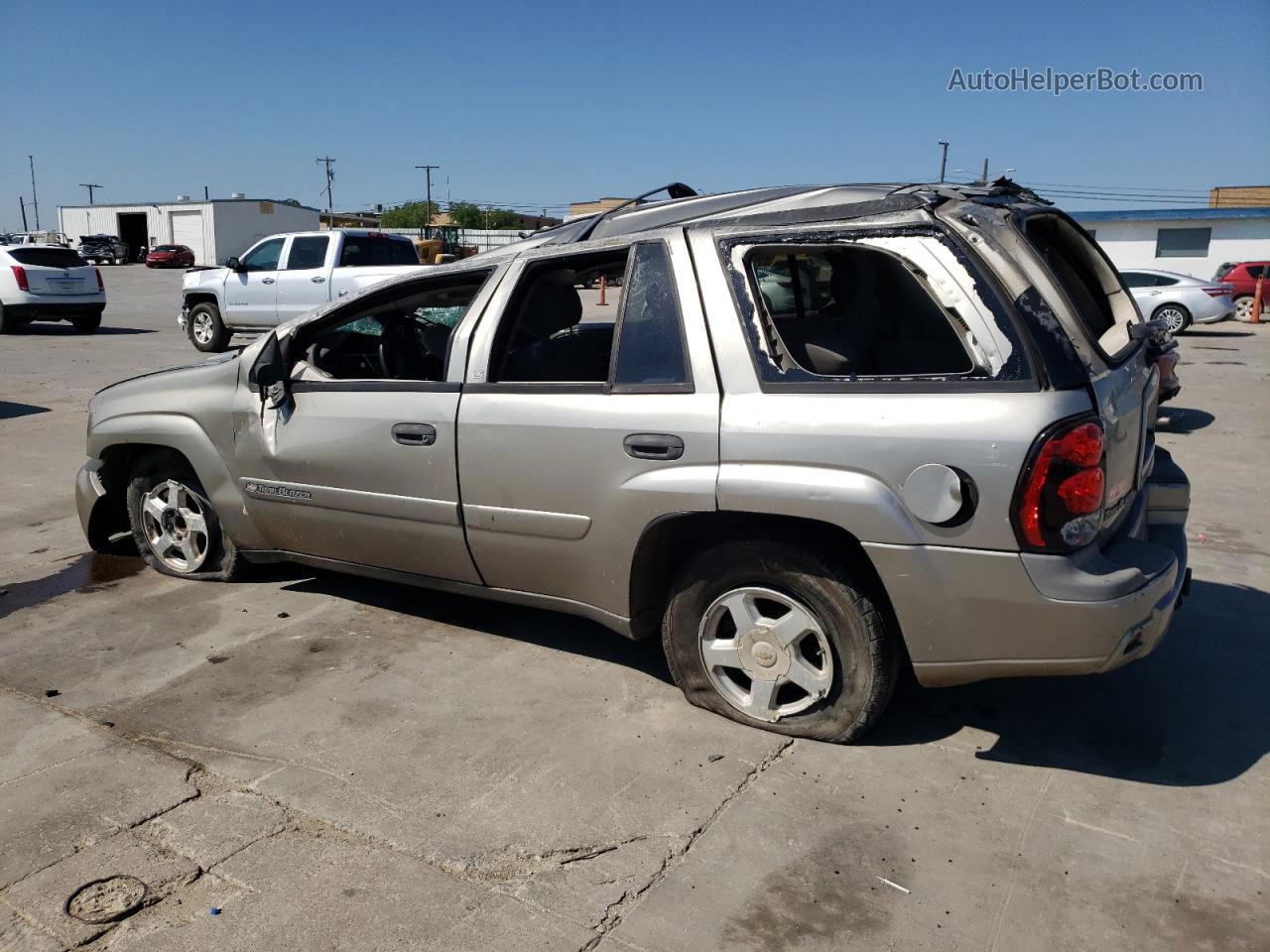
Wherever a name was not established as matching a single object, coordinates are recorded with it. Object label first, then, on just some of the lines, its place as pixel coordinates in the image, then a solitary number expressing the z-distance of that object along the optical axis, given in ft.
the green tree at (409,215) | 330.34
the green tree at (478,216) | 317.09
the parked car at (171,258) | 166.71
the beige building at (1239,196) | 143.84
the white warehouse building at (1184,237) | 124.36
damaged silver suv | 10.19
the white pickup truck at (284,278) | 50.60
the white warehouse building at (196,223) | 184.55
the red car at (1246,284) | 86.28
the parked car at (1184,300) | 72.08
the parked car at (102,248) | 174.91
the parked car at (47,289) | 61.57
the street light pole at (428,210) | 293.25
